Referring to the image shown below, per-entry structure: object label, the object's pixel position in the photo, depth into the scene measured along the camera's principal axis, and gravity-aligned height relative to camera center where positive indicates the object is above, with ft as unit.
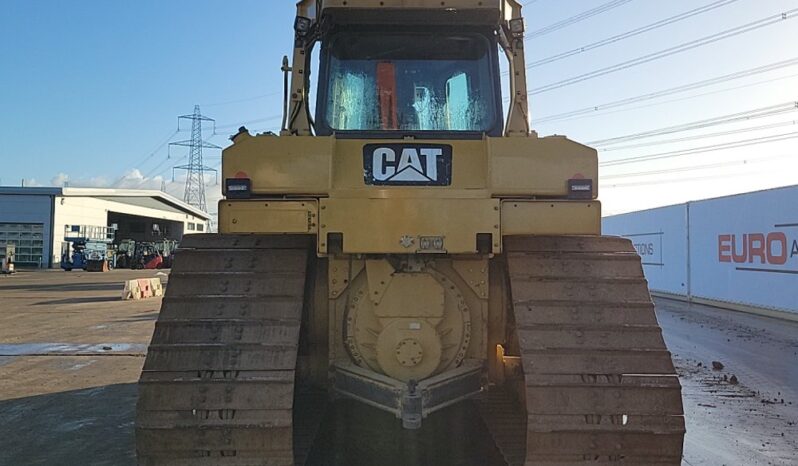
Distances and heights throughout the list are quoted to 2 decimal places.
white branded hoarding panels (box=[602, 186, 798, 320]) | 41.01 +0.75
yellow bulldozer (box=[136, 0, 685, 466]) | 9.73 -0.38
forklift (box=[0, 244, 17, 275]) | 122.93 -2.23
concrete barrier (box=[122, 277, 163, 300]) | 62.69 -3.91
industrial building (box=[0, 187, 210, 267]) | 139.64 +9.41
